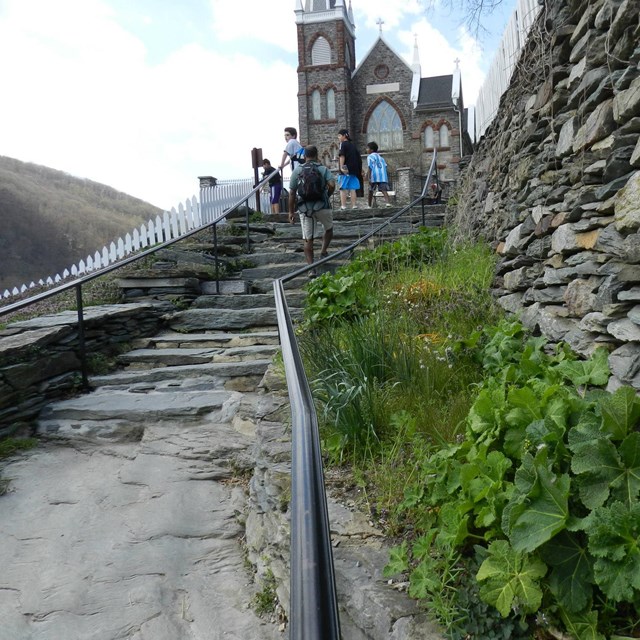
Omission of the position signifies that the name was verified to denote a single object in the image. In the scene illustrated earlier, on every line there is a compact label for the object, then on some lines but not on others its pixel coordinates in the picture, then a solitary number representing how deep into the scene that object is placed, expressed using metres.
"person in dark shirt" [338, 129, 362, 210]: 9.48
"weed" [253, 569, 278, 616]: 2.37
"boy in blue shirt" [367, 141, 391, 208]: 11.32
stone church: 28.39
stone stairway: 2.27
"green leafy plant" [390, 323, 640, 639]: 1.50
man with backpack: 6.75
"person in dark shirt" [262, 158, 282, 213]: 12.11
